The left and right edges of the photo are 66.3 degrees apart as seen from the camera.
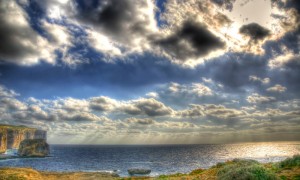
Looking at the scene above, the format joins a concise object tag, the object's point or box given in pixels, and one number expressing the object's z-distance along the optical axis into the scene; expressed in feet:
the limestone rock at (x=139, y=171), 298.97
